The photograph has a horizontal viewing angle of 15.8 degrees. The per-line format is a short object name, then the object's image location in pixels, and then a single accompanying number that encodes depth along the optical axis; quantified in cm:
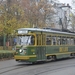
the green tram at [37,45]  2153
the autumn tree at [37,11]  4488
